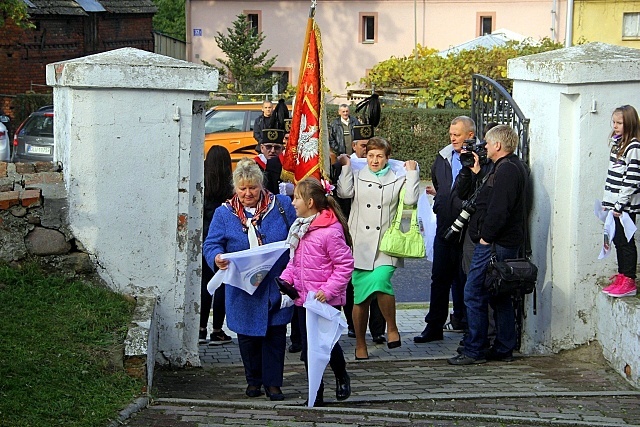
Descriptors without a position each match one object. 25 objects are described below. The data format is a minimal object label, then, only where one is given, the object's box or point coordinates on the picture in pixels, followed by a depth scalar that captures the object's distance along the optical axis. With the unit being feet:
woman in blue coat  33.41
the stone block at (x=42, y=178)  37.54
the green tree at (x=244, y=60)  175.07
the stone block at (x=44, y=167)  39.33
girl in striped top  36.25
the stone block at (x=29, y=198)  36.28
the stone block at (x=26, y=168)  39.14
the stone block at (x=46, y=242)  36.67
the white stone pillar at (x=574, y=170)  38.56
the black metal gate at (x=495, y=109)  41.80
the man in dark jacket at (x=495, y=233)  37.58
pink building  205.36
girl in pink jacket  32.46
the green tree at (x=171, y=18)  241.77
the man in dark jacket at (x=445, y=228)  41.69
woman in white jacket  40.78
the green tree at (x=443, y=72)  125.77
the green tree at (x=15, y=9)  110.55
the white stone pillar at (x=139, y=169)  36.12
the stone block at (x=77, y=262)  36.76
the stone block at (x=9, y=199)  36.19
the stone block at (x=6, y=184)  37.80
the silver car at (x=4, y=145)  99.26
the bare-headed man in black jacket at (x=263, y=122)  57.27
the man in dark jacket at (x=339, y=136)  49.85
